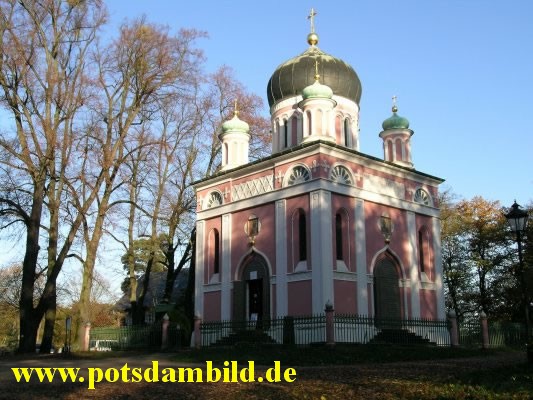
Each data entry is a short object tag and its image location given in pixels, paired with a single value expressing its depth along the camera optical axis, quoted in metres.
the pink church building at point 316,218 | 21.48
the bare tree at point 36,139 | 22.47
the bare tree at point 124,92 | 23.88
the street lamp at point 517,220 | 13.39
